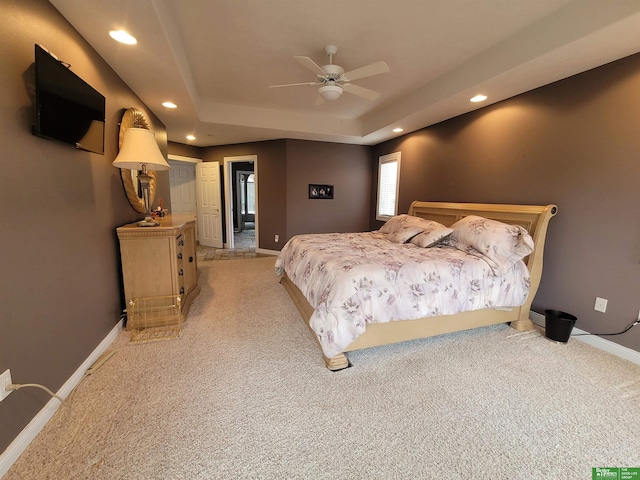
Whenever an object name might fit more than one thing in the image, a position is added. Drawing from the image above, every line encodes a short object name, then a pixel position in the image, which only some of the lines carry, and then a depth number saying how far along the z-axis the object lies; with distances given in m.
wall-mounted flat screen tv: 1.44
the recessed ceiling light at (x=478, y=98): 2.98
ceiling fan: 2.30
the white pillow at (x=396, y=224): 3.55
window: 5.03
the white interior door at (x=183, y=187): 6.16
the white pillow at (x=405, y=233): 3.18
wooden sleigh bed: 2.11
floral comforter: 1.93
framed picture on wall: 5.46
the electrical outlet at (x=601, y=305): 2.31
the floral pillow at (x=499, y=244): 2.39
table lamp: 2.25
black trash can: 2.32
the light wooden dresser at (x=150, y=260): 2.42
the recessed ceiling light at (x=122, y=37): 1.91
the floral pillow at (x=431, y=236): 2.90
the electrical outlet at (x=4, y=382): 1.22
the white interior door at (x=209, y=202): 5.99
